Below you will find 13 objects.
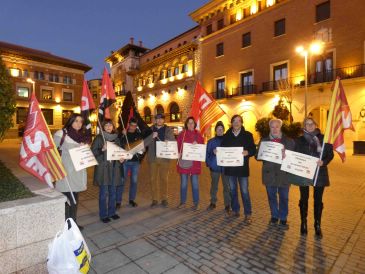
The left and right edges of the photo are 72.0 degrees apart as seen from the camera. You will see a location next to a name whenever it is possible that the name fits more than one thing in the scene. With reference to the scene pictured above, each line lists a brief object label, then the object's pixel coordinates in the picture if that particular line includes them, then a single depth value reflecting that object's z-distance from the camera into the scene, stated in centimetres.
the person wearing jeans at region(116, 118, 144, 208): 620
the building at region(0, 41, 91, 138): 4000
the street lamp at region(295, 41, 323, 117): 2155
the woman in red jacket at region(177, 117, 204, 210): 618
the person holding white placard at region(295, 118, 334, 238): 454
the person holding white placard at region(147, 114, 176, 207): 624
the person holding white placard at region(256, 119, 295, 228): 491
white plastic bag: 291
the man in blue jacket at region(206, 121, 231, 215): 581
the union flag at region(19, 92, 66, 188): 382
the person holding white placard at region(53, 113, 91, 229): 447
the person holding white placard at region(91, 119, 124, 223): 515
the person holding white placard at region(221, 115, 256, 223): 536
